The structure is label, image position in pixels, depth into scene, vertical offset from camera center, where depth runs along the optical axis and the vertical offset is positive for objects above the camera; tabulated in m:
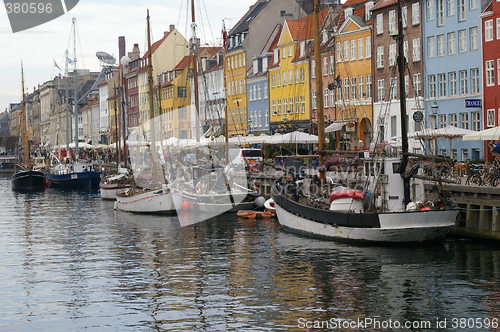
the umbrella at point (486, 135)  37.59 -0.11
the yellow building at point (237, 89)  105.12 +6.49
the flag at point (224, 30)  74.18 +9.96
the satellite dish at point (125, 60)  95.69 +9.38
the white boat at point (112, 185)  72.62 -3.59
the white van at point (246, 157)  62.36 -1.36
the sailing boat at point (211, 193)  51.56 -3.25
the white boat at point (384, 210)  33.06 -3.02
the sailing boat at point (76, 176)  97.75 -3.55
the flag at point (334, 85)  59.22 +3.62
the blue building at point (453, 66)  59.51 +4.94
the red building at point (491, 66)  56.19 +4.46
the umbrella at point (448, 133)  46.21 +0.01
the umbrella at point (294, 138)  57.78 +0.00
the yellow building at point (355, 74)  73.94 +5.54
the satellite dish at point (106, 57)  148.62 +15.12
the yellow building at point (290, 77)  85.62 +6.50
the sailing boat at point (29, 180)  96.38 -3.90
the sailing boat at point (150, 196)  54.46 -3.52
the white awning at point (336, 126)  66.38 +0.87
